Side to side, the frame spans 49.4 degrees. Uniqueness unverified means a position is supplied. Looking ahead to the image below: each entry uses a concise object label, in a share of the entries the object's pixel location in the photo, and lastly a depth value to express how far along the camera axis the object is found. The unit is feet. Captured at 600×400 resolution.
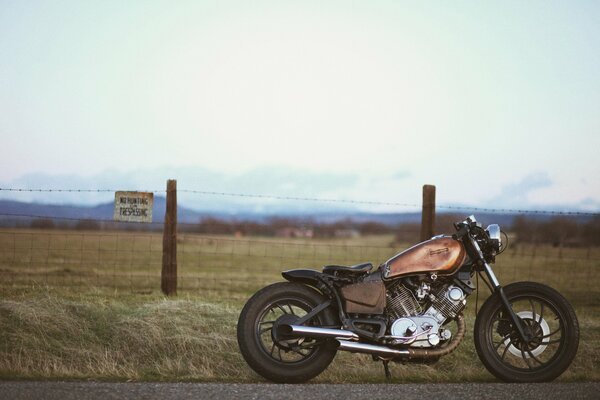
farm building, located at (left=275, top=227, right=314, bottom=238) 286.66
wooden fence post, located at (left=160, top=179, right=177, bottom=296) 36.06
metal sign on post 35.86
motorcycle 18.44
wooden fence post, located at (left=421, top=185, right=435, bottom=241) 34.37
